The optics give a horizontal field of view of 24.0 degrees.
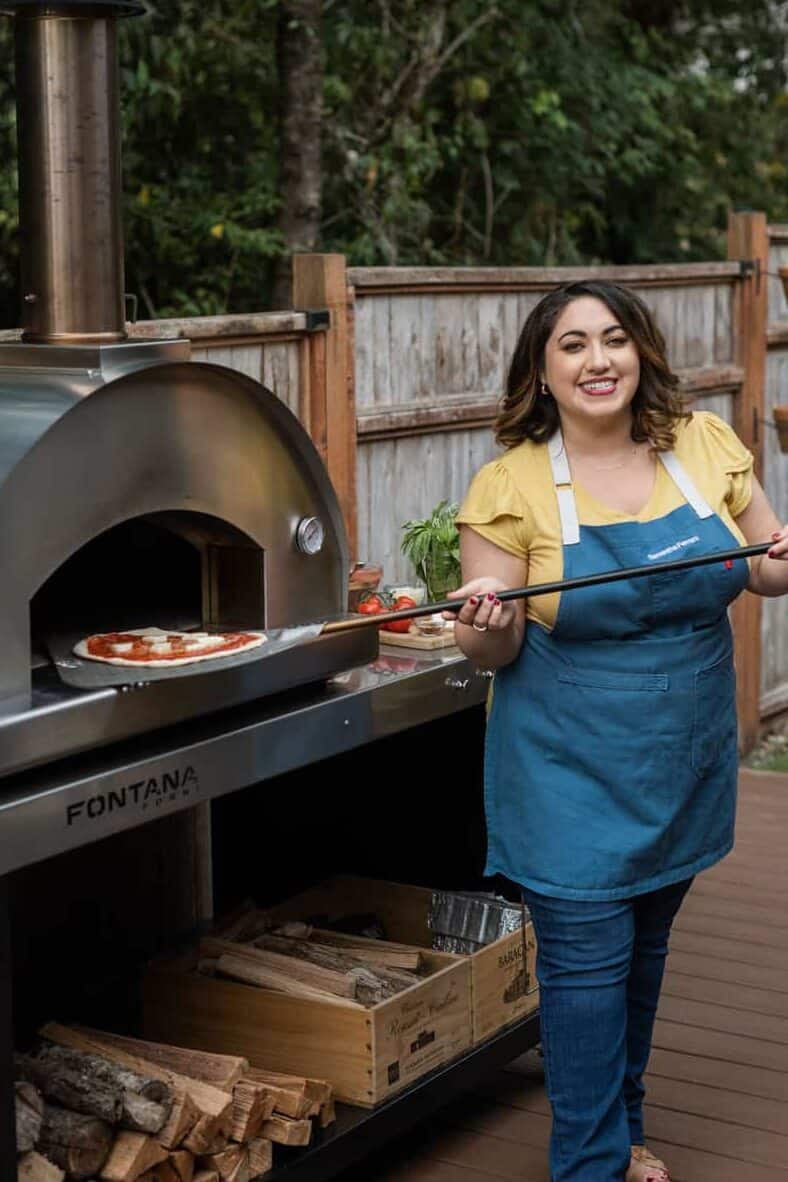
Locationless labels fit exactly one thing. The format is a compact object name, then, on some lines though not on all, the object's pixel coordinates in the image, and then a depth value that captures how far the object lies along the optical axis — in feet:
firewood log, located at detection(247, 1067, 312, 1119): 10.34
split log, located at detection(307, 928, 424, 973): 12.08
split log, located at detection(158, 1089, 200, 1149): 9.86
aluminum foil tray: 12.59
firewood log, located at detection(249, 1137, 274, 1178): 10.24
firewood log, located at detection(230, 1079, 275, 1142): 10.13
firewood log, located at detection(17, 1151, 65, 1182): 9.43
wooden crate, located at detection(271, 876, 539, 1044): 12.04
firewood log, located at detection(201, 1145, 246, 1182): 10.07
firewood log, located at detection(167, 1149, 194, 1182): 9.91
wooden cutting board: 12.05
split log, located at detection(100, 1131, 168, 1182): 9.65
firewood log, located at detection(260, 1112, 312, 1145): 10.31
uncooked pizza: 9.39
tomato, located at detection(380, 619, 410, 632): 12.34
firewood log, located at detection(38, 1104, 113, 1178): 9.59
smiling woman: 9.62
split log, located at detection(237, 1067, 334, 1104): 10.53
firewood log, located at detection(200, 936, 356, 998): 11.47
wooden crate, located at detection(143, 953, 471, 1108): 10.92
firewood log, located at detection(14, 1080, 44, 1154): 9.50
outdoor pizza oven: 8.63
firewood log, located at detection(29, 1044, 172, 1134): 9.79
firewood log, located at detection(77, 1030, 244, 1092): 10.44
